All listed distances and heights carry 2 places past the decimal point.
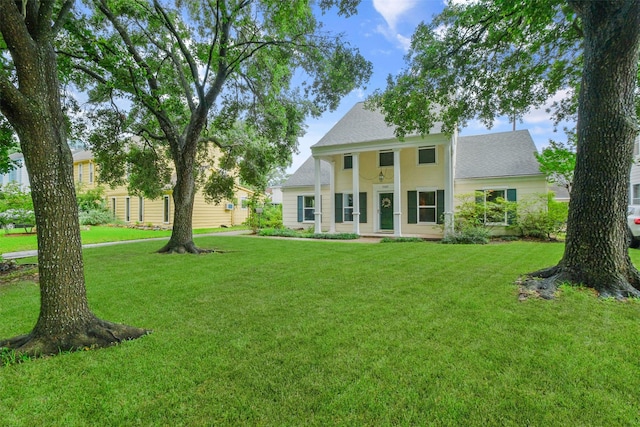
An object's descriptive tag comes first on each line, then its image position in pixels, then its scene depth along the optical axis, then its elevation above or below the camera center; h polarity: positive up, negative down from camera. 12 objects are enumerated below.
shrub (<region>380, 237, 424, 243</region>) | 11.80 -1.11
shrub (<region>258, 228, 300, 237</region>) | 14.60 -0.97
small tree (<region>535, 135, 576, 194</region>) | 11.68 +1.88
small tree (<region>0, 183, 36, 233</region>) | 14.05 +0.35
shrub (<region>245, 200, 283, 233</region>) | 16.95 -0.25
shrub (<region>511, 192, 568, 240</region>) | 11.68 -0.28
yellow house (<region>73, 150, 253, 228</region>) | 21.08 +0.42
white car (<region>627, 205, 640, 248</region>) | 9.48 -0.53
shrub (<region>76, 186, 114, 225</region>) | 21.17 +0.58
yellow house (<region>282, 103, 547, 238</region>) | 13.02 +1.67
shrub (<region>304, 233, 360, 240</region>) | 13.20 -1.03
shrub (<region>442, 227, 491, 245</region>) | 11.20 -0.96
